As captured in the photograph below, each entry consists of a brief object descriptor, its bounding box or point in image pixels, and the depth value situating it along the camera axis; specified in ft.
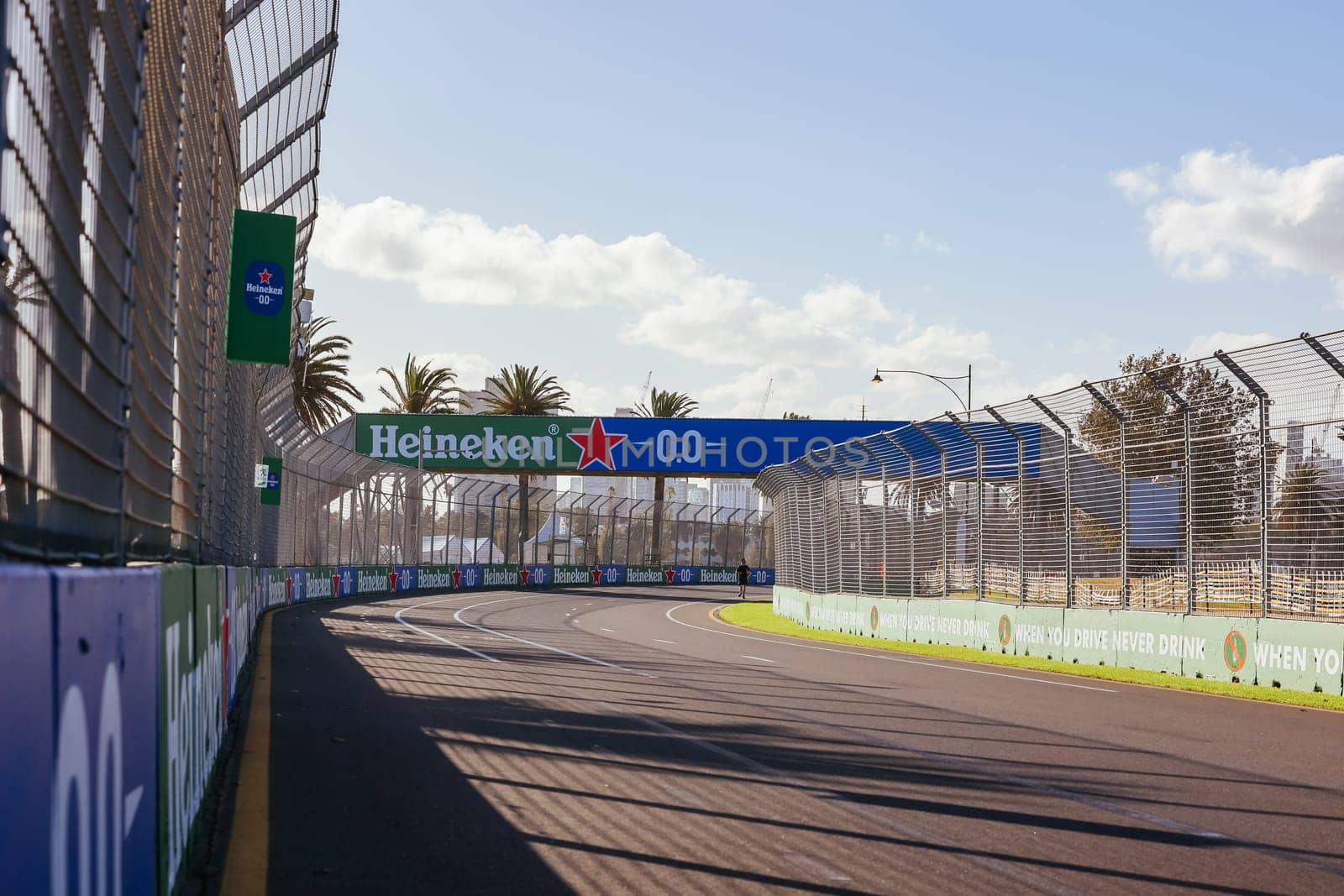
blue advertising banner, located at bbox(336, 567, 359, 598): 141.08
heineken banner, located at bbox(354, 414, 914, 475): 207.62
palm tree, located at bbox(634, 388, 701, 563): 239.30
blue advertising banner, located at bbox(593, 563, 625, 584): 229.86
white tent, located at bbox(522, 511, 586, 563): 216.33
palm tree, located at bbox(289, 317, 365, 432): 184.34
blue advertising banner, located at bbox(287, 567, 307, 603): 117.19
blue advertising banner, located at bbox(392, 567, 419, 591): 163.53
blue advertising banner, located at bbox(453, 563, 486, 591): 184.24
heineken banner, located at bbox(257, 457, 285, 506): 102.73
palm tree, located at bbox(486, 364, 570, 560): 227.40
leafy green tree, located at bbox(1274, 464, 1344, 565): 51.67
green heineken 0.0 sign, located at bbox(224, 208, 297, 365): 48.49
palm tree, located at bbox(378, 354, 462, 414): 221.25
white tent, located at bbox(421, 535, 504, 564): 185.06
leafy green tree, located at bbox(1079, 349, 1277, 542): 55.83
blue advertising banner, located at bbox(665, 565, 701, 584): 247.09
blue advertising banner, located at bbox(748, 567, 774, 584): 252.42
